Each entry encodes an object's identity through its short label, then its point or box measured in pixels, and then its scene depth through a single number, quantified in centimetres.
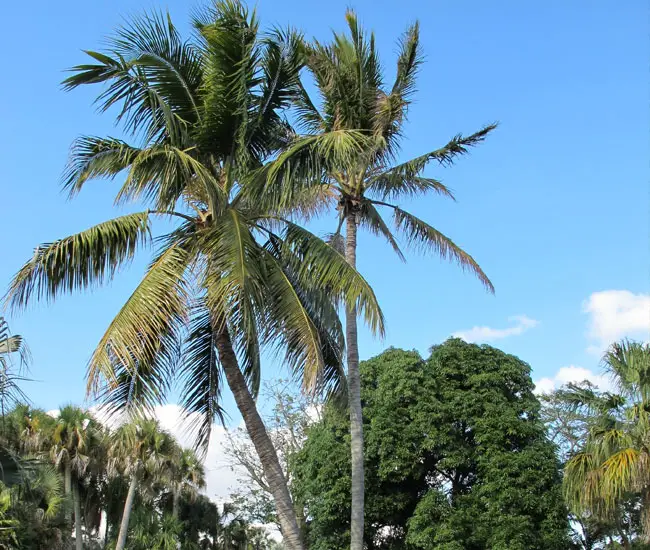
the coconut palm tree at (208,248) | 836
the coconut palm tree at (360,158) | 1298
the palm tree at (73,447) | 2389
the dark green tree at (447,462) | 1841
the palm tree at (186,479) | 3180
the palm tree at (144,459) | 2481
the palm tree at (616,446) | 1238
